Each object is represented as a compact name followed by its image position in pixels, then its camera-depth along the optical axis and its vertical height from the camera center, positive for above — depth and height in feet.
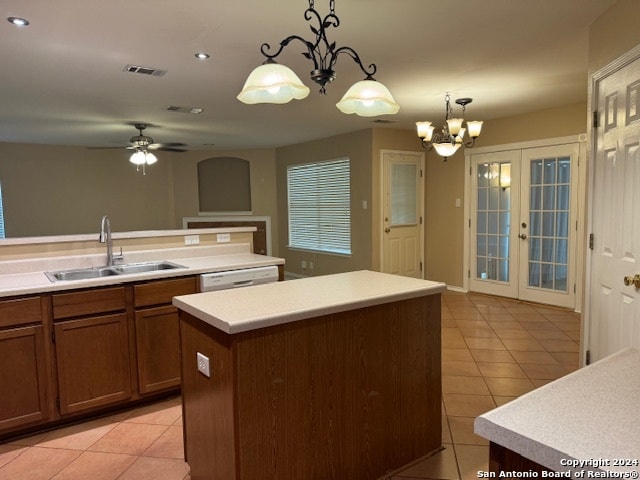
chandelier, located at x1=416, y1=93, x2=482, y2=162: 12.82 +2.20
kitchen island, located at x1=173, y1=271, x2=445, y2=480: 5.41 -2.40
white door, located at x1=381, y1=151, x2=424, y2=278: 20.11 -0.29
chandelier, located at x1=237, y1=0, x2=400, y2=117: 5.70 +1.64
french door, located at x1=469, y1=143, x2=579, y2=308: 16.63 -0.78
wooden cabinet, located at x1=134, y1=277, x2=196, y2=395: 9.16 -2.67
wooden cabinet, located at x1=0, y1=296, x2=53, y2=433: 7.77 -2.81
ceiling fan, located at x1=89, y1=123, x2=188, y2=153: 17.89 +2.98
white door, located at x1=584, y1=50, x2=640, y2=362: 7.47 -0.25
